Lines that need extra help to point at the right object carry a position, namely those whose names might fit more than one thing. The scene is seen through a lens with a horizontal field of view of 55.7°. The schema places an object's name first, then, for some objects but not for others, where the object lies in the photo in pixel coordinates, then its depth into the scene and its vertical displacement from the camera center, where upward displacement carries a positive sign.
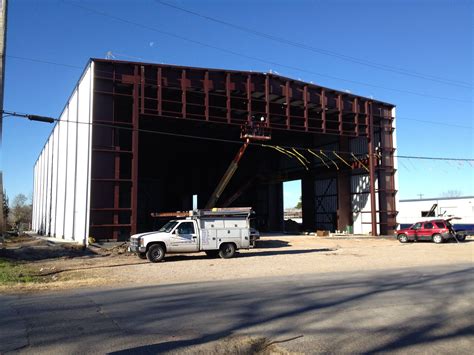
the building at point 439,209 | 49.16 +1.12
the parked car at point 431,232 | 33.03 -1.05
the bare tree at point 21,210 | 107.12 +2.06
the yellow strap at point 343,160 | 42.66 +5.50
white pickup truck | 20.67 -0.84
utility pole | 17.73 +7.08
